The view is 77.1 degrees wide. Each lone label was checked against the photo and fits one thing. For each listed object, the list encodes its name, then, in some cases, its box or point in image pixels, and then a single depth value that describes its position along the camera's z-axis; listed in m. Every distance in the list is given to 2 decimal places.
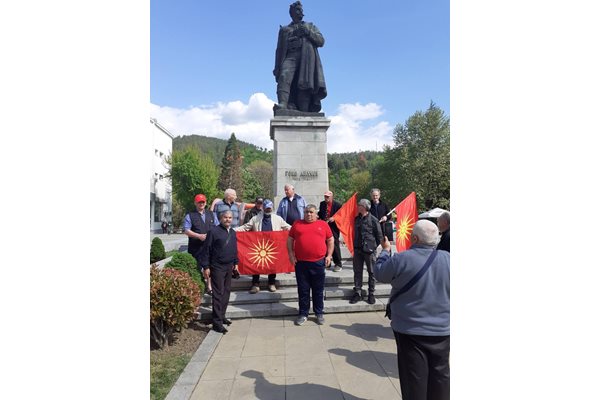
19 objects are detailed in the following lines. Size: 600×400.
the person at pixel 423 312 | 3.05
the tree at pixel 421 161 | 38.28
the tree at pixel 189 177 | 46.59
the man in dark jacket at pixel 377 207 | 8.49
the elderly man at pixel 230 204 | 7.60
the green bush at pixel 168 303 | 5.25
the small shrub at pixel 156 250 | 13.53
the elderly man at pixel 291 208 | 8.80
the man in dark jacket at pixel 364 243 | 6.96
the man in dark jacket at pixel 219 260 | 6.01
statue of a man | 11.88
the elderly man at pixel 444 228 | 4.99
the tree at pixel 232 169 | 63.54
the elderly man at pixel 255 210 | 8.25
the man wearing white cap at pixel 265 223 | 8.05
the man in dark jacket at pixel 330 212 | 8.70
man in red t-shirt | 6.38
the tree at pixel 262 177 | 63.25
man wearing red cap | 7.19
